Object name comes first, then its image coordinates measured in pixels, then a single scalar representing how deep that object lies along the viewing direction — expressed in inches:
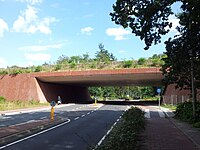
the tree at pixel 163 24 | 301.1
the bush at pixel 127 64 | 1096.1
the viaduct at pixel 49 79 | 1084.4
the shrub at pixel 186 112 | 506.7
